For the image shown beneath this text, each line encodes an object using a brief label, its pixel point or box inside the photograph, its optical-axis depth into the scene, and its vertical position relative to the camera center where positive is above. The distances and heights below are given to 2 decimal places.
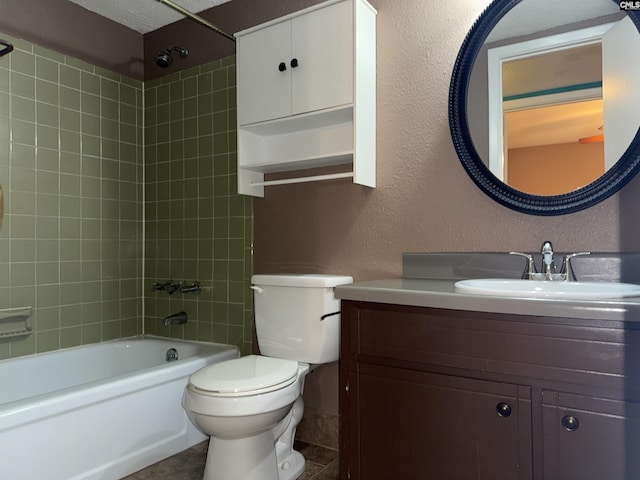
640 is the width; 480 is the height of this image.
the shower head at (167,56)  2.43 +0.98
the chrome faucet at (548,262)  1.63 -0.07
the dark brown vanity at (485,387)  1.14 -0.39
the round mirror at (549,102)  1.60 +0.51
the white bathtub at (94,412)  1.65 -0.69
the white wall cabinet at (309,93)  1.96 +0.66
